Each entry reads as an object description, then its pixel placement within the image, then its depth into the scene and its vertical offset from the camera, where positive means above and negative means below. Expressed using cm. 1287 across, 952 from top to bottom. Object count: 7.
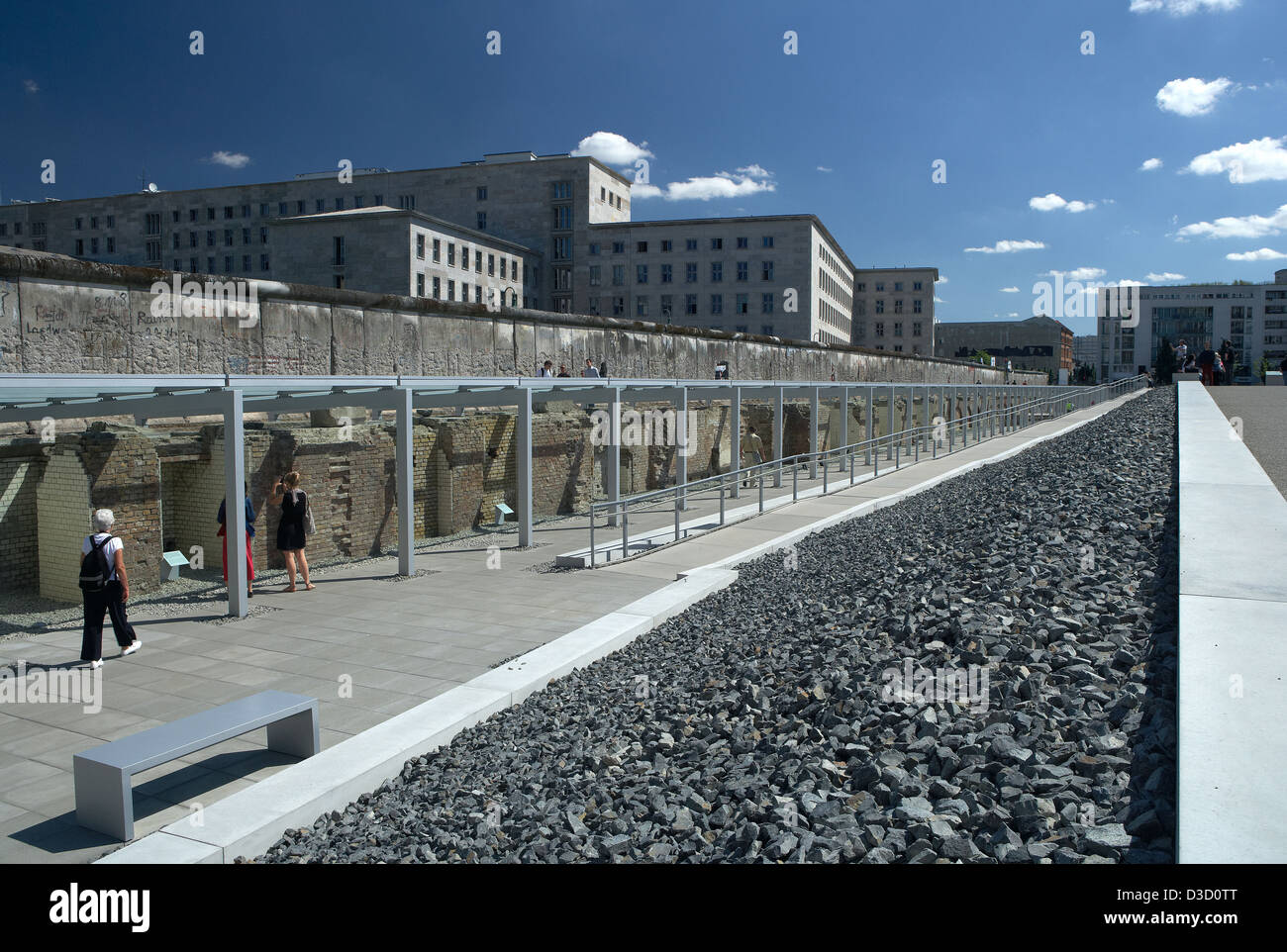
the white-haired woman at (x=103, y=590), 735 -132
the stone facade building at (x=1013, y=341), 11569 +1087
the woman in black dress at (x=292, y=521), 1051 -108
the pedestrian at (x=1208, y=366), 3350 +209
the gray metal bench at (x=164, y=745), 468 -174
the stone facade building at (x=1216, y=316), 11162 +1317
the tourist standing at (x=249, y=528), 1022 -118
